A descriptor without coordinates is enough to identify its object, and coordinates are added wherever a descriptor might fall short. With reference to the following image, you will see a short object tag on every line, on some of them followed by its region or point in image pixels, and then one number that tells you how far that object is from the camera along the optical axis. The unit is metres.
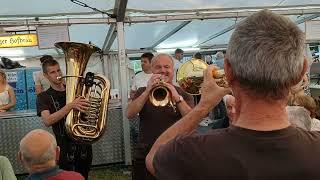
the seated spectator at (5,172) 2.82
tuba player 3.95
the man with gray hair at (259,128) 1.11
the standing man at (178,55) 8.56
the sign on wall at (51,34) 5.74
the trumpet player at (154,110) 3.62
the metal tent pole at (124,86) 6.02
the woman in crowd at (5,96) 6.46
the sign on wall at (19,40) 6.30
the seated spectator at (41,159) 2.39
